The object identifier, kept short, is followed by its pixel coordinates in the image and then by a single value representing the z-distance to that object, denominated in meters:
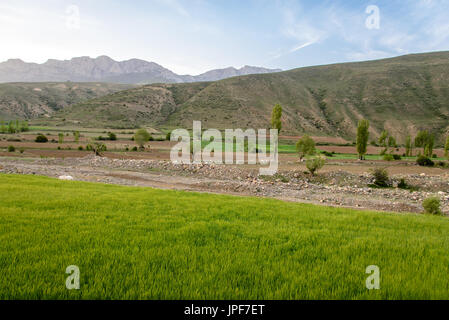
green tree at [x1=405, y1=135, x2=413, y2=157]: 75.14
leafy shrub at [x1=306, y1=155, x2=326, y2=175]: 34.97
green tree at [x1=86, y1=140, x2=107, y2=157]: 50.00
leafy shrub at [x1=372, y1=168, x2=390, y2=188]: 32.76
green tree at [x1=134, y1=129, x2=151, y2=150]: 60.41
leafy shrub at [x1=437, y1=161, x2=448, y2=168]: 52.84
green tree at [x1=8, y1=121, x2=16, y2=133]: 88.84
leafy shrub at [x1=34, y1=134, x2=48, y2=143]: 67.94
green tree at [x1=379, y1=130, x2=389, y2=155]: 93.44
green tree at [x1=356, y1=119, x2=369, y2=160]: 57.38
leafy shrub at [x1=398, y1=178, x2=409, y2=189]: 31.89
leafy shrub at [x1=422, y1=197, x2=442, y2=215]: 16.83
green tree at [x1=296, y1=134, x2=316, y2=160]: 48.41
